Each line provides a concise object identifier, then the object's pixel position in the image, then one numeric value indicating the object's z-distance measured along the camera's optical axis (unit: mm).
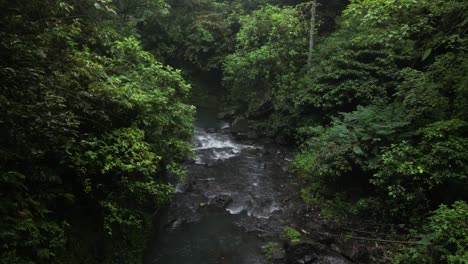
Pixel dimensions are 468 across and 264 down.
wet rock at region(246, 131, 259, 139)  18359
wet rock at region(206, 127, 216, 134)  19609
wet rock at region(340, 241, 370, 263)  8070
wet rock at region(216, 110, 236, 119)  22786
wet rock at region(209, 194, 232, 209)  11289
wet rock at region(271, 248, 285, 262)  8484
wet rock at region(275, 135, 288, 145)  17156
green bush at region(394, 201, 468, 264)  6348
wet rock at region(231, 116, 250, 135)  19189
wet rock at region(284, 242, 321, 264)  8070
